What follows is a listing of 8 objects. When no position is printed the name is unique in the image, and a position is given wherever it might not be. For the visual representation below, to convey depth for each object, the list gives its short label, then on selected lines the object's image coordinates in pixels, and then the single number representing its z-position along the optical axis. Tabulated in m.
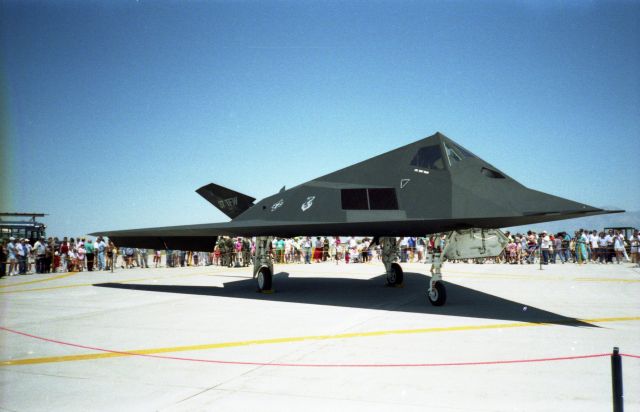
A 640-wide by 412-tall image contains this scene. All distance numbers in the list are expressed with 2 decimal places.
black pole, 2.96
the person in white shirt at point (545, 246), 24.91
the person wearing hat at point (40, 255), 21.23
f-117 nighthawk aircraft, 7.72
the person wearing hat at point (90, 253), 22.83
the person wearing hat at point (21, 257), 21.00
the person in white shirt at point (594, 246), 25.74
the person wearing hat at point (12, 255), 20.86
